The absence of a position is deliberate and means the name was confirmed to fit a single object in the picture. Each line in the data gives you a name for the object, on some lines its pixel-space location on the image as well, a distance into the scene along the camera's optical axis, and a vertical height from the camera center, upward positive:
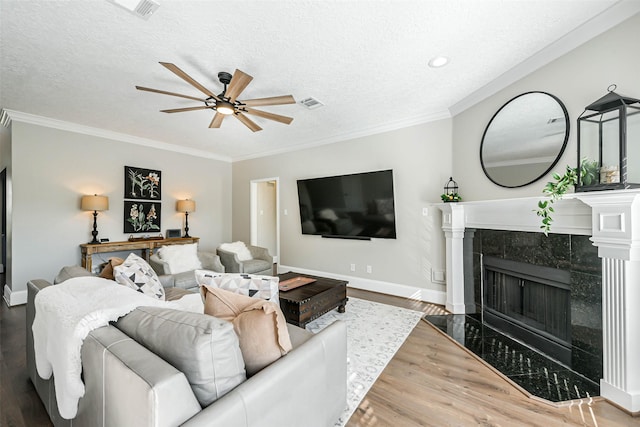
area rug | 1.96 -1.24
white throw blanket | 1.15 -0.47
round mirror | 2.32 +0.69
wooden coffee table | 2.64 -0.91
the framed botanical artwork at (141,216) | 4.64 +0.00
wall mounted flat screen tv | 4.04 +0.13
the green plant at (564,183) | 1.90 +0.21
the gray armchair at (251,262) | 4.15 -0.76
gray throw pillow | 0.95 -0.49
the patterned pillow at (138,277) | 2.23 -0.52
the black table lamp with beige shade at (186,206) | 5.18 +0.18
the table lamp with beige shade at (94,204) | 4.02 +0.19
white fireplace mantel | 1.67 -0.42
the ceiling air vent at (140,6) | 1.74 +1.39
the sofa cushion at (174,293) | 2.55 -0.77
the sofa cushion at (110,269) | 2.36 -0.47
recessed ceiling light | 2.41 +1.38
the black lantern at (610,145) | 1.75 +0.47
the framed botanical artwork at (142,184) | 4.63 +0.58
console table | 4.04 -0.49
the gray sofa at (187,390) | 0.82 -0.64
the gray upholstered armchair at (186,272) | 3.38 -0.75
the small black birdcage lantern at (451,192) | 3.25 +0.26
